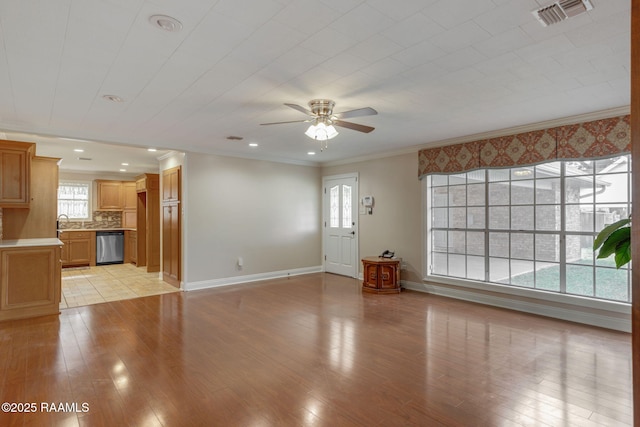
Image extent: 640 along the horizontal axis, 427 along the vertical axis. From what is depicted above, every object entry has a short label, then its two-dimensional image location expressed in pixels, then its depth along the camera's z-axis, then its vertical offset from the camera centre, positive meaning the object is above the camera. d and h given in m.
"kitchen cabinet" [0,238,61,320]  4.24 -0.79
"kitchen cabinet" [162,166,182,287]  6.10 -0.19
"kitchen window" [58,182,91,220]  8.95 +0.44
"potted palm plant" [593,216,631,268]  1.32 -0.10
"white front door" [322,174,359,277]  7.11 -0.18
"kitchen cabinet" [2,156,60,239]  5.77 +0.11
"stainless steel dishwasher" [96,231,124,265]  8.71 -0.79
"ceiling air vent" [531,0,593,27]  1.95 +1.19
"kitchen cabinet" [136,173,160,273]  7.67 -0.04
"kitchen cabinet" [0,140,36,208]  4.60 +0.58
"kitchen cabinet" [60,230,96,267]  8.29 -0.76
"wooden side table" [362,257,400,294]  5.81 -1.03
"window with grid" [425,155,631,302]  4.12 -0.12
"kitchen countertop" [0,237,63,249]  4.27 -0.34
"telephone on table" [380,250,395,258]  6.22 -0.70
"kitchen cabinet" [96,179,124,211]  9.09 +0.57
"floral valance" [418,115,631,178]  3.92 +0.89
